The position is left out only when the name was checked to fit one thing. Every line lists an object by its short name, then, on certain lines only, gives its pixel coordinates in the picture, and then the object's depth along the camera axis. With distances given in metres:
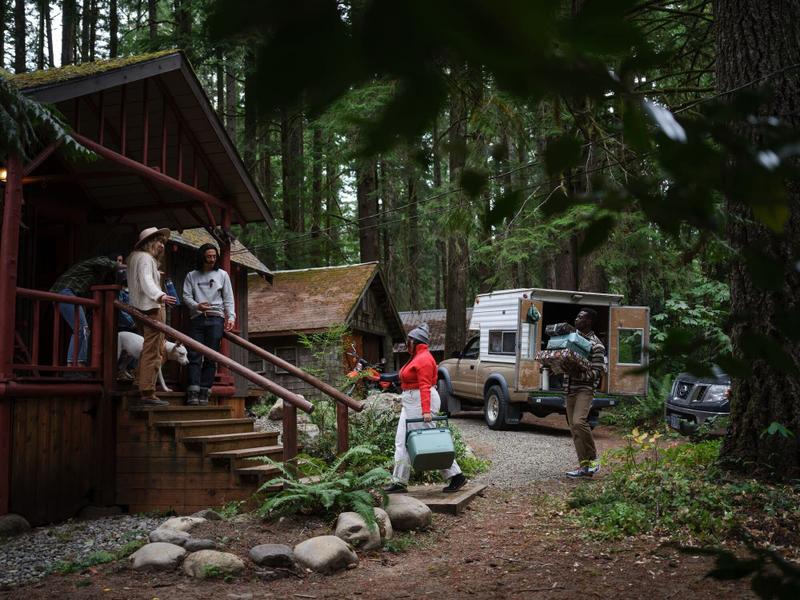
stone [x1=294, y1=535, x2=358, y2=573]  5.80
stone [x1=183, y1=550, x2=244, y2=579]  5.47
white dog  9.18
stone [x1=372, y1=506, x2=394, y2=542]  6.80
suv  12.32
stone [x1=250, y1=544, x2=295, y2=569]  5.76
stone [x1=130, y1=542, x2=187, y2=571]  5.59
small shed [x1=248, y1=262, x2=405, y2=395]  23.28
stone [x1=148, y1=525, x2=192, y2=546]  6.00
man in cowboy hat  8.58
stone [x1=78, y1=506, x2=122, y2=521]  8.36
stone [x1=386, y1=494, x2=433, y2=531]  7.19
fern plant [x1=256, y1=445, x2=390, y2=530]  6.83
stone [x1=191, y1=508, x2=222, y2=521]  7.09
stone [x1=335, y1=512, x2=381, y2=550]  6.43
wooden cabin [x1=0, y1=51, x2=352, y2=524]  7.86
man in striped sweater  9.51
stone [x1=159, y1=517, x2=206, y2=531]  6.43
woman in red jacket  8.53
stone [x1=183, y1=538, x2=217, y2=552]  5.84
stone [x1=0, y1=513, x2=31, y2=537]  7.16
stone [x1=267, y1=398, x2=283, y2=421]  16.52
